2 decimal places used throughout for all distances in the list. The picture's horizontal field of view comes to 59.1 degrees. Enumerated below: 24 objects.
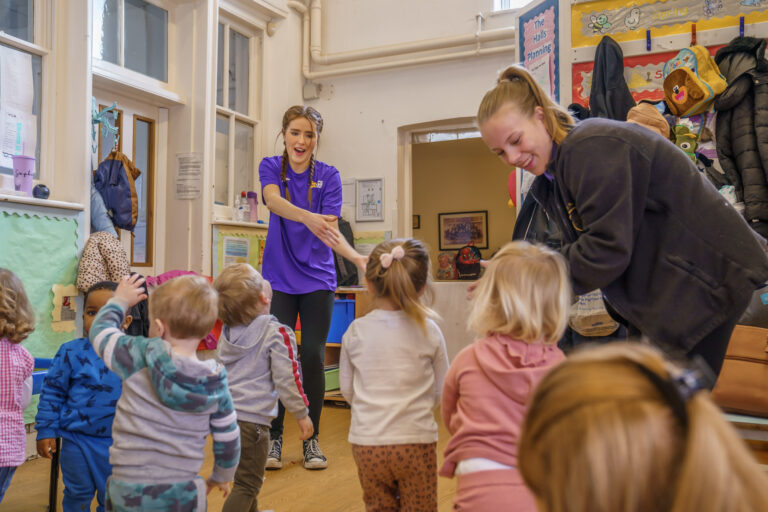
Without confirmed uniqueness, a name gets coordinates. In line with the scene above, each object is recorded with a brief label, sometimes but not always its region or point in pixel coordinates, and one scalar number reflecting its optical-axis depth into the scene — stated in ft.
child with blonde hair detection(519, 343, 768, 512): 1.64
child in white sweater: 5.57
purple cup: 10.11
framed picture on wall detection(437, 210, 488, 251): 24.14
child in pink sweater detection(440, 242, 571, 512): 4.43
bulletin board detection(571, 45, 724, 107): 11.17
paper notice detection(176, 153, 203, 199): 13.97
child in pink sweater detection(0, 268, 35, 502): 6.08
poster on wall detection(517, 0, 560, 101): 11.93
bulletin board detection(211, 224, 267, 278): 14.26
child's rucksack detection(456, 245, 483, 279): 21.83
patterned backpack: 10.61
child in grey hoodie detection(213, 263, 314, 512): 6.47
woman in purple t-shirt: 8.96
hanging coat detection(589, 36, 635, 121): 11.02
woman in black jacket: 4.73
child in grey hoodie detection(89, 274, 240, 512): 4.92
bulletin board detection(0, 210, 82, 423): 9.71
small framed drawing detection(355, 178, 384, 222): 16.78
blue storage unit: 15.01
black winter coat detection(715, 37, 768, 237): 10.44
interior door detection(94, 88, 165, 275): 13.14
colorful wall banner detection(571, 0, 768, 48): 10.61
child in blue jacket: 6.30
